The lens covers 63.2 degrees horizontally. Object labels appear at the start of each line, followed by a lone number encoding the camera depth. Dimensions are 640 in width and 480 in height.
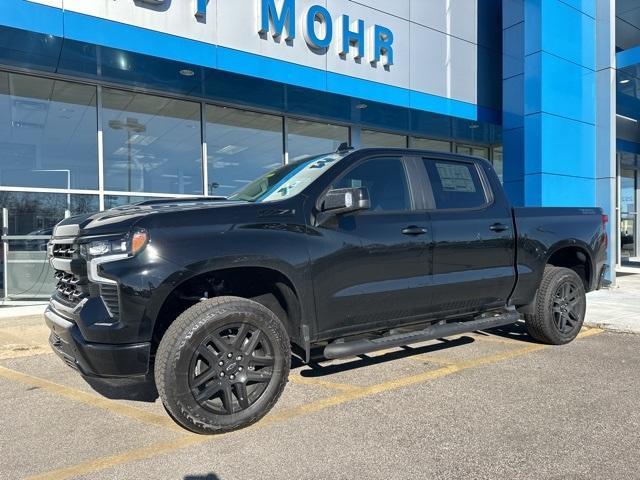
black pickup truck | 3.31
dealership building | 8.34
